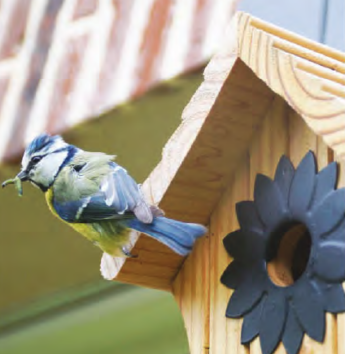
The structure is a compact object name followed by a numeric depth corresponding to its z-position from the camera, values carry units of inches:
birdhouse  99.0
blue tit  98.5
